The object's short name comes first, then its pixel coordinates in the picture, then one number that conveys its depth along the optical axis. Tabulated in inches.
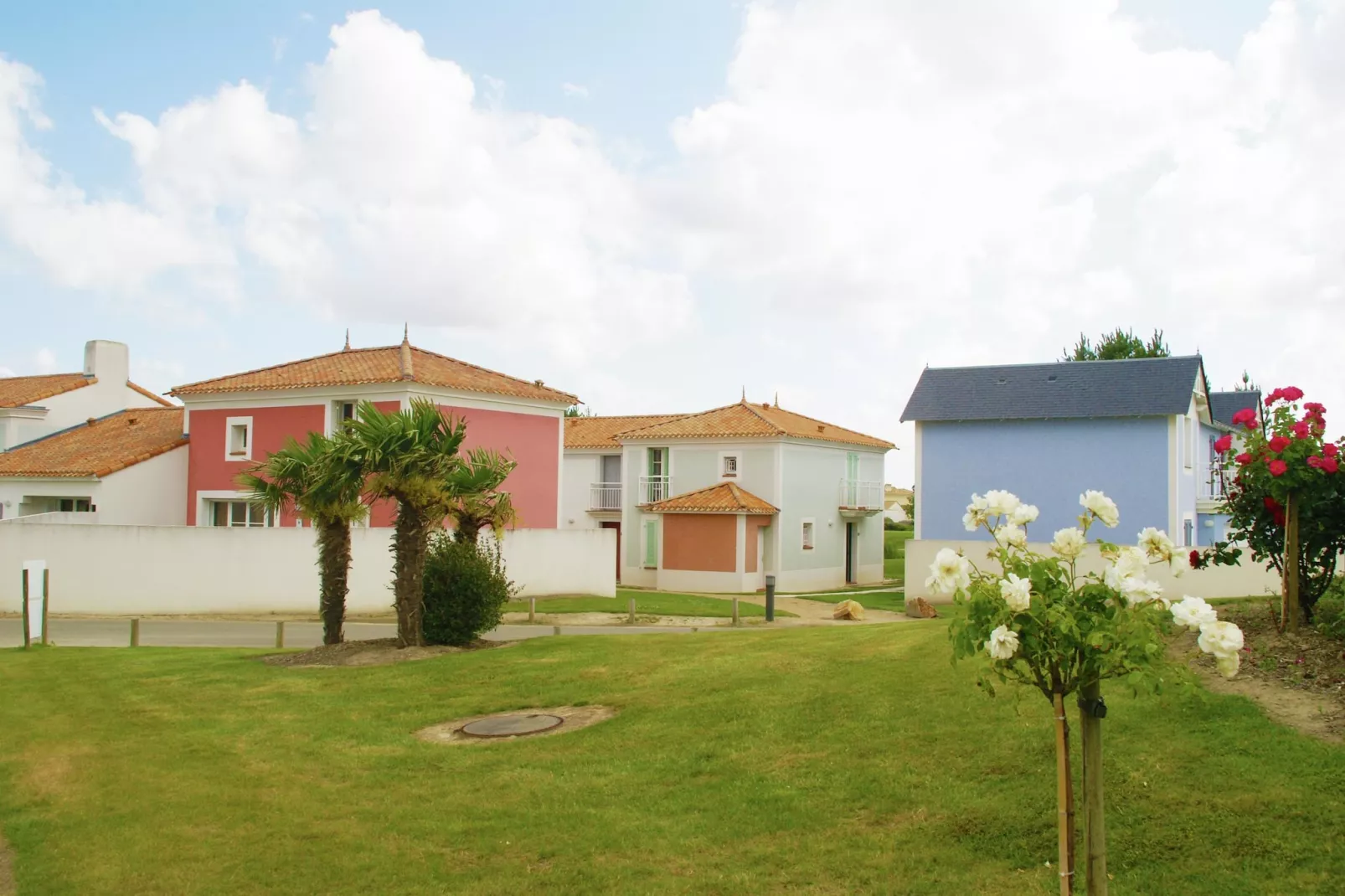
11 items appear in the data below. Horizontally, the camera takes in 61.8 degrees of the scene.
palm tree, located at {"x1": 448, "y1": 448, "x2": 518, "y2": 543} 710.5
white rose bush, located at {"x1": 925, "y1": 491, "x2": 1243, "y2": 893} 192.7
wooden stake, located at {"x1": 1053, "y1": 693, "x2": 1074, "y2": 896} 216.4
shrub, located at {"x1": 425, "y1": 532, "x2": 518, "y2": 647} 713.0
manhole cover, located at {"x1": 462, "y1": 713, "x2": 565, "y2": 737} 450.6
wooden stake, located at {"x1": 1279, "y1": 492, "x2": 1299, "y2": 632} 399.9
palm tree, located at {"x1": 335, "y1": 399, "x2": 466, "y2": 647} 689.6
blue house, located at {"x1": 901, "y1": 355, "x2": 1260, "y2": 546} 1350.9
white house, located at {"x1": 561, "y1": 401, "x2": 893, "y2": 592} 1680.6
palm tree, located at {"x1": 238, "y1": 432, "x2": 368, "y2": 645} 725.3
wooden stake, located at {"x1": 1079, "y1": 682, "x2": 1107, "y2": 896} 211.8
